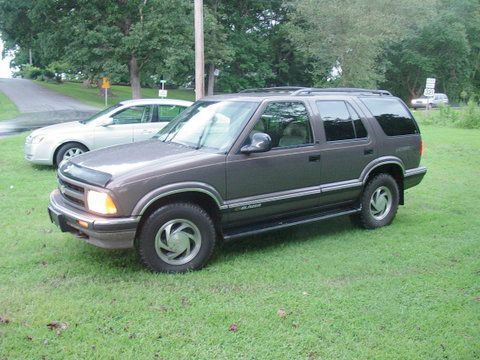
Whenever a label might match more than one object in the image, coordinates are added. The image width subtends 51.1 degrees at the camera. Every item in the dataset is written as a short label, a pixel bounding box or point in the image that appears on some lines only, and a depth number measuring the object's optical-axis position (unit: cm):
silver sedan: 1016
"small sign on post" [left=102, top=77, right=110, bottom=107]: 3264
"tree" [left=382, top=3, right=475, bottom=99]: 5372
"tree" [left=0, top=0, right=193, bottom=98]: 3178
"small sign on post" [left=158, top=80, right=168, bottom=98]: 2734
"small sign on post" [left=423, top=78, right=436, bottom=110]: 2712
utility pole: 1245
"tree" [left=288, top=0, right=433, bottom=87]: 3706
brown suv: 468
